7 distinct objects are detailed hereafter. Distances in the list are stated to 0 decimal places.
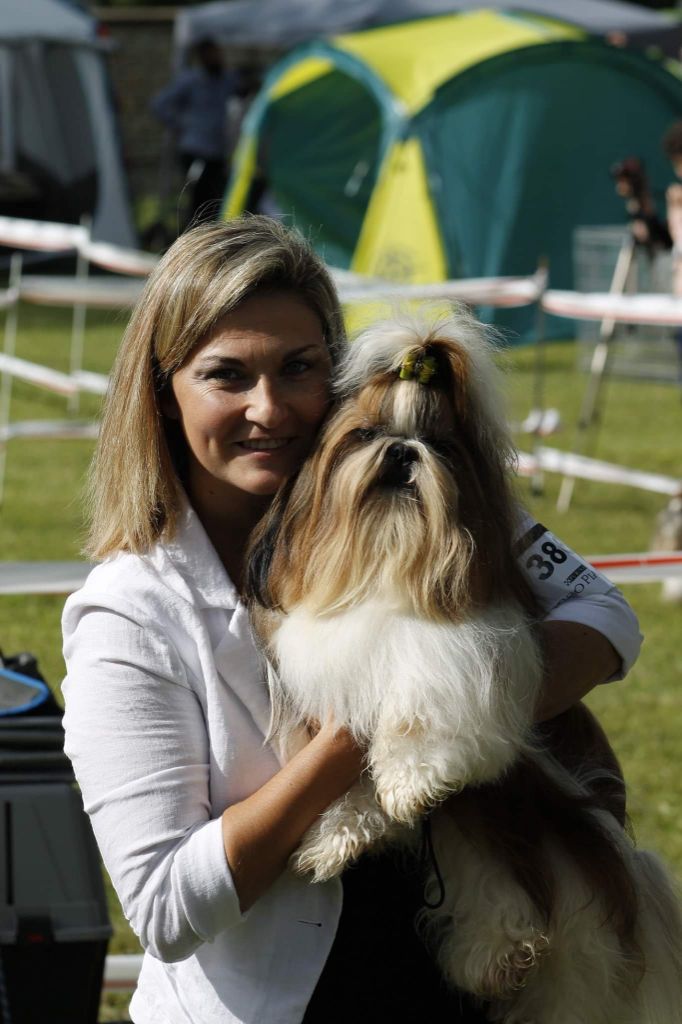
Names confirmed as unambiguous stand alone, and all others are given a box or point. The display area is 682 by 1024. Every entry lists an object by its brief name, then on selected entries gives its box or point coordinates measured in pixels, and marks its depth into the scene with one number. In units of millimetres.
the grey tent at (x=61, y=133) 16766
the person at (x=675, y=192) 8602
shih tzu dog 1777
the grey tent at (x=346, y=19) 16469
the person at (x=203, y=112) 15055
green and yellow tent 12359
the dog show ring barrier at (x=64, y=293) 7254
